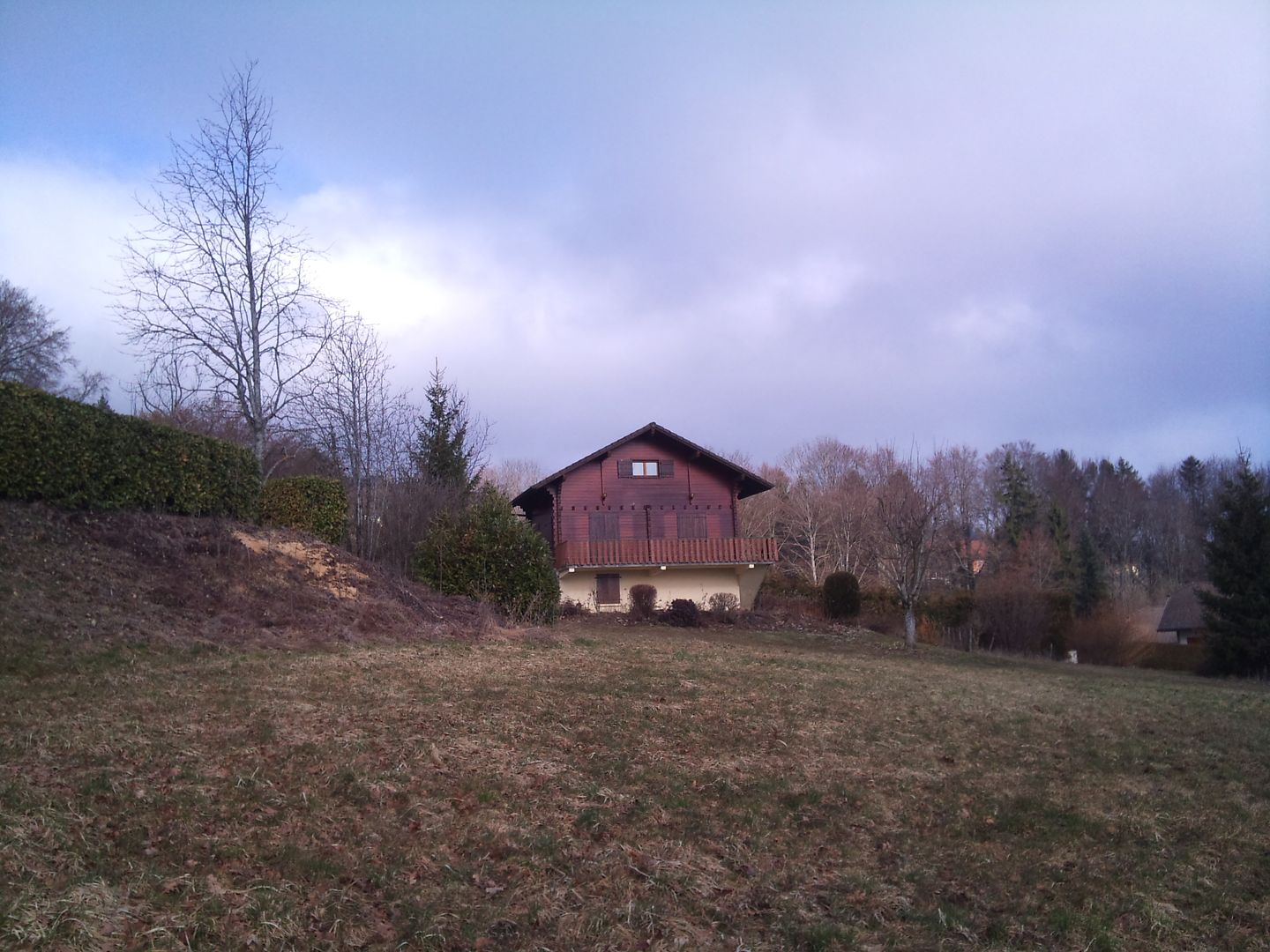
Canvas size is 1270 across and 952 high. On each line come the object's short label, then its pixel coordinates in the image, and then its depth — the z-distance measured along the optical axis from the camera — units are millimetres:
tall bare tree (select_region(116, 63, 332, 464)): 20516
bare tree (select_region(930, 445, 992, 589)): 50625
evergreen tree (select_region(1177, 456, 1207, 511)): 62688
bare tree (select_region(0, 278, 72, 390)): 29228
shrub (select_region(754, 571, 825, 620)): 34500
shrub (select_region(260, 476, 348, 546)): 18469
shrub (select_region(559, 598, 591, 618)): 27631
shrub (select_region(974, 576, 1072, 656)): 32938
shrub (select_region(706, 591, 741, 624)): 29125
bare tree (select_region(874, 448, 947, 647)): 23250
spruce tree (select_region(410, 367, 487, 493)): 30594
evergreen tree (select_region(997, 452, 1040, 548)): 53469
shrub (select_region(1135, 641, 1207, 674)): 32625
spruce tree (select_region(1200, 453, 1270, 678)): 29516
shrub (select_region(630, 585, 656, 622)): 28016
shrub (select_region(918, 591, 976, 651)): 33531
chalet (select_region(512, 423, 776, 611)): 31953
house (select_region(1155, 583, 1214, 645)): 44000
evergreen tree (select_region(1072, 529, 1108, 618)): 45000
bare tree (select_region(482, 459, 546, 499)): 60031
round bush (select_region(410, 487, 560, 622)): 18078
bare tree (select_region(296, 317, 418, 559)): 24219
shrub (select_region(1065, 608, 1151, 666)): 33312
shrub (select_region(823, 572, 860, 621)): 35031
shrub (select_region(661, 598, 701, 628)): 27778
